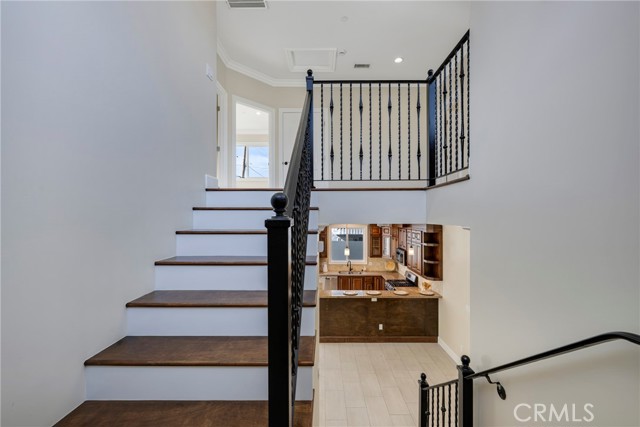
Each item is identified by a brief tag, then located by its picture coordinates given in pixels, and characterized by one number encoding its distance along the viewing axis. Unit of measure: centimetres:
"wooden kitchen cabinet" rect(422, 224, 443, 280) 578
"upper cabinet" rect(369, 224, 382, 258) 873
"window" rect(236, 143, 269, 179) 855
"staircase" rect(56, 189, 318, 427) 127
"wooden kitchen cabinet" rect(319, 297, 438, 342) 582
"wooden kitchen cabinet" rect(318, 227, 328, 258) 863
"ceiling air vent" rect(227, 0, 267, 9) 374
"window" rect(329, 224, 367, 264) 890
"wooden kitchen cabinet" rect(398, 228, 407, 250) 717
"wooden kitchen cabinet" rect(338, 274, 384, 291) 797
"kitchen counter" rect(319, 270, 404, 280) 781
